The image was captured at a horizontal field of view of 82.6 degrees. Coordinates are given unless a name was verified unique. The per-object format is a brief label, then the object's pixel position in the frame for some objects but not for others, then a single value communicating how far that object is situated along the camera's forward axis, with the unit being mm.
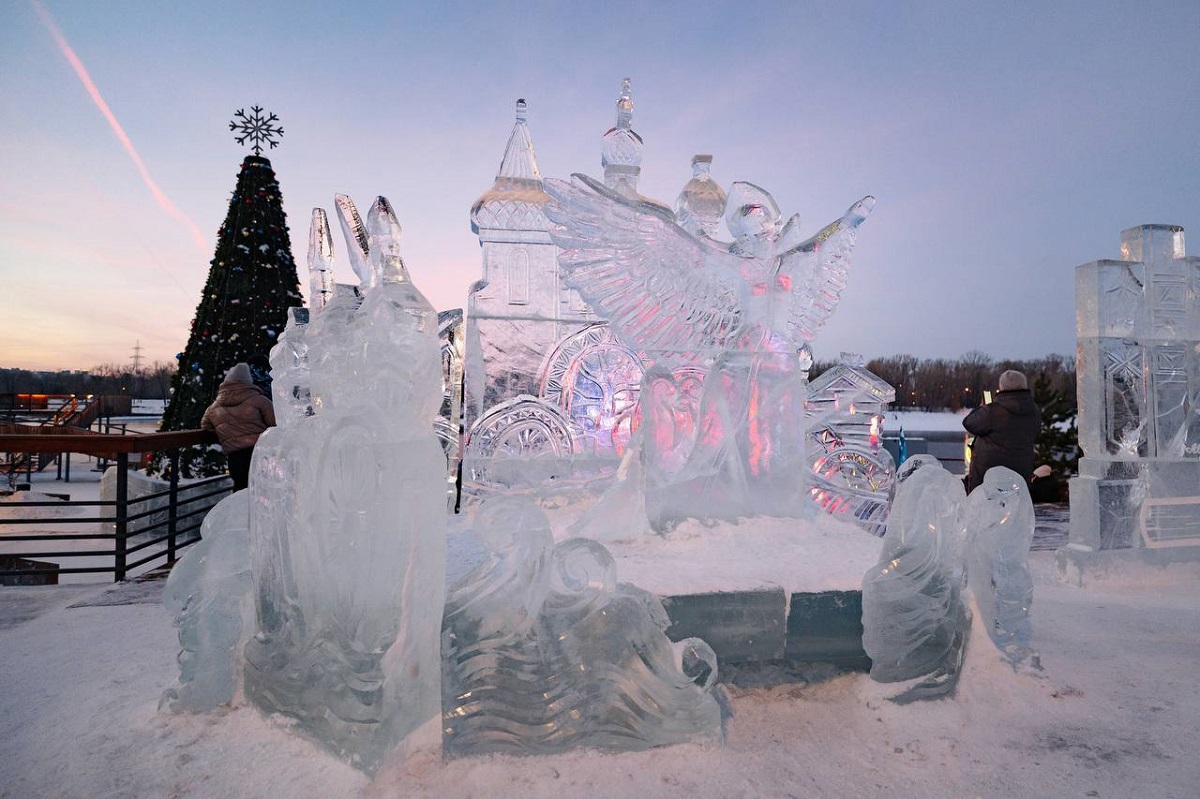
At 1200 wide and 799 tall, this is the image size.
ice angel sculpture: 3420
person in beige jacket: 4832
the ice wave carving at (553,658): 2199
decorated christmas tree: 7434
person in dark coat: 4957
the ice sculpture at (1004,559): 2758
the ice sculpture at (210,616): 2422
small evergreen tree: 8805
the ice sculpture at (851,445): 3869
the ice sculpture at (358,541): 2131
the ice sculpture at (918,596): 2682
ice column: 4863
